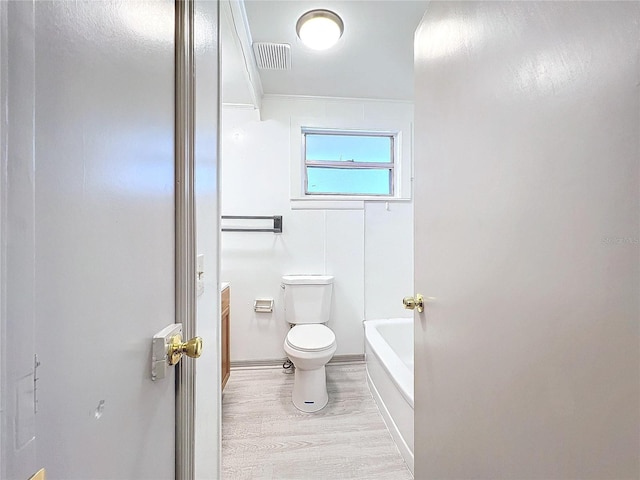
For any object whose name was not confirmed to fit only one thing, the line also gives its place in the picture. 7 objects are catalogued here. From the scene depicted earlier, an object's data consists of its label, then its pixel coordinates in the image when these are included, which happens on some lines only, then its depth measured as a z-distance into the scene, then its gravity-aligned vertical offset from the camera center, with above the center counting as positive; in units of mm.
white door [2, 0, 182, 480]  270 +2
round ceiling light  1471 +1173
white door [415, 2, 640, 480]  418 -3
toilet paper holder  2312 -567
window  2471 +695
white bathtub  1419 -873
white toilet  1768 -689
